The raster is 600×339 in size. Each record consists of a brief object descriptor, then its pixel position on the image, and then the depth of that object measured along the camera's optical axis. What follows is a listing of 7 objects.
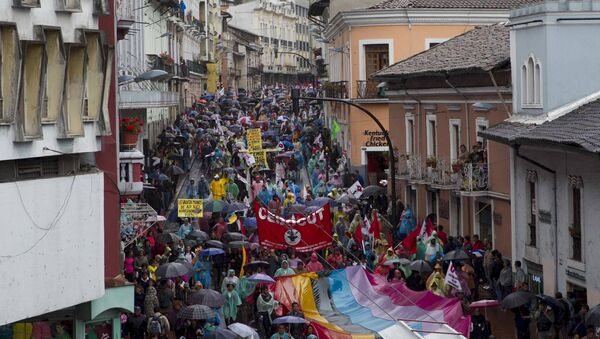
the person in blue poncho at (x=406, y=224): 39.59
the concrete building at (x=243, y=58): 152.88
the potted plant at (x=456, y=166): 37.09
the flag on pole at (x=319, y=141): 63.83
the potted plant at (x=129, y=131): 30.53
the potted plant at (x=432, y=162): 40.50
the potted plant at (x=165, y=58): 61.95
